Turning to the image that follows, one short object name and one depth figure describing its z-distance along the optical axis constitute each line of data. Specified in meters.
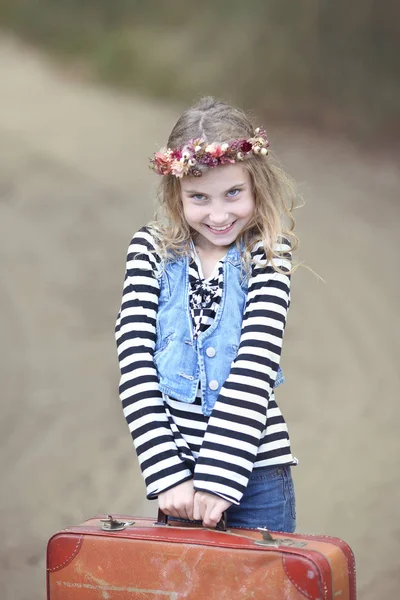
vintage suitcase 2.45
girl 2.59
